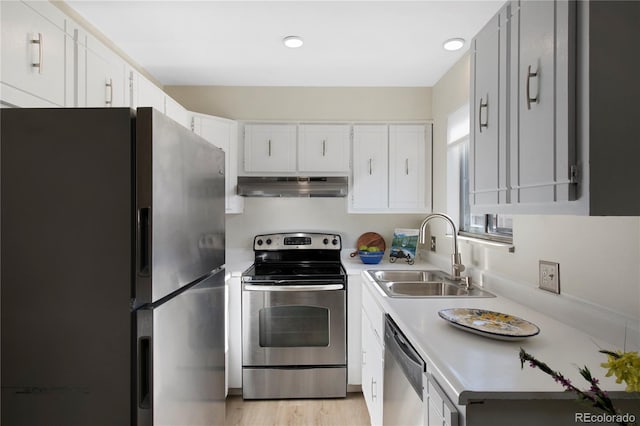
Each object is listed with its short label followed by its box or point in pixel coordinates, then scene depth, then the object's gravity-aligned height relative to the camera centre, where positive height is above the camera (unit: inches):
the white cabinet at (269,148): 113.9 +20.4
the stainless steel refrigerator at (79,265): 38.8 -6.2
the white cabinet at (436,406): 35.0 -21.2
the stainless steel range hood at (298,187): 109.4 +7.3
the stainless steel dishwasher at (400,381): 46.6 -26.2
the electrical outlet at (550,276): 54.8 -10.4
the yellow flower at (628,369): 20.1 -9.3
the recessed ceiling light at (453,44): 84.9 +41.6
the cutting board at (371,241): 119.9 -10.4
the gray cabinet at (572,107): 32.6 +10.8
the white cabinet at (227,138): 108.2 +22.9
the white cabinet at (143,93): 77.4 +27.8
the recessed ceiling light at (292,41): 84.0 +41.4
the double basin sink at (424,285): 75.8 -17.4
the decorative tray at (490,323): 43.9 -15.4
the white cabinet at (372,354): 71.7 -33.0
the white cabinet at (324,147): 114.0 +20.8
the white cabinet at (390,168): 114.4 +14.1
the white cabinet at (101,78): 61.7 +25.4
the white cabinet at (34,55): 45.2 +22.1
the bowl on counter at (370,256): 108.3 -14.2
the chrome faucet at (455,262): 81.0 -12.0
